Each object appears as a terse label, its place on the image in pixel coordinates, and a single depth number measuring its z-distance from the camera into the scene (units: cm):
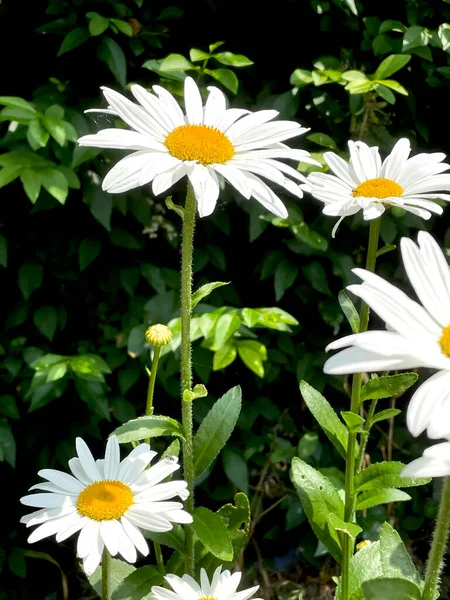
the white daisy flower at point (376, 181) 48
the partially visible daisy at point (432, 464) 37
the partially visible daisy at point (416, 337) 37
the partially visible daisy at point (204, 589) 47
